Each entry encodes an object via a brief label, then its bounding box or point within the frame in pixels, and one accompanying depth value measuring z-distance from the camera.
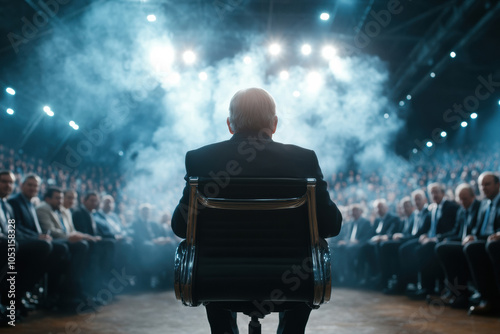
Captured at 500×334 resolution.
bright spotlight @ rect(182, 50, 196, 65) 8.32
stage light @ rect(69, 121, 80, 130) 9.82
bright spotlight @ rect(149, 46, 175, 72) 7.81
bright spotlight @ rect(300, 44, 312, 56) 8.32
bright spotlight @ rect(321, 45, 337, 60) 8.46
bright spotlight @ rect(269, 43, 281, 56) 8.34
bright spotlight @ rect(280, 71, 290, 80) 9.58
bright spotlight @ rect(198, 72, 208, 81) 9.17
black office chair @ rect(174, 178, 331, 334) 1.31
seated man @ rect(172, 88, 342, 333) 1.40
